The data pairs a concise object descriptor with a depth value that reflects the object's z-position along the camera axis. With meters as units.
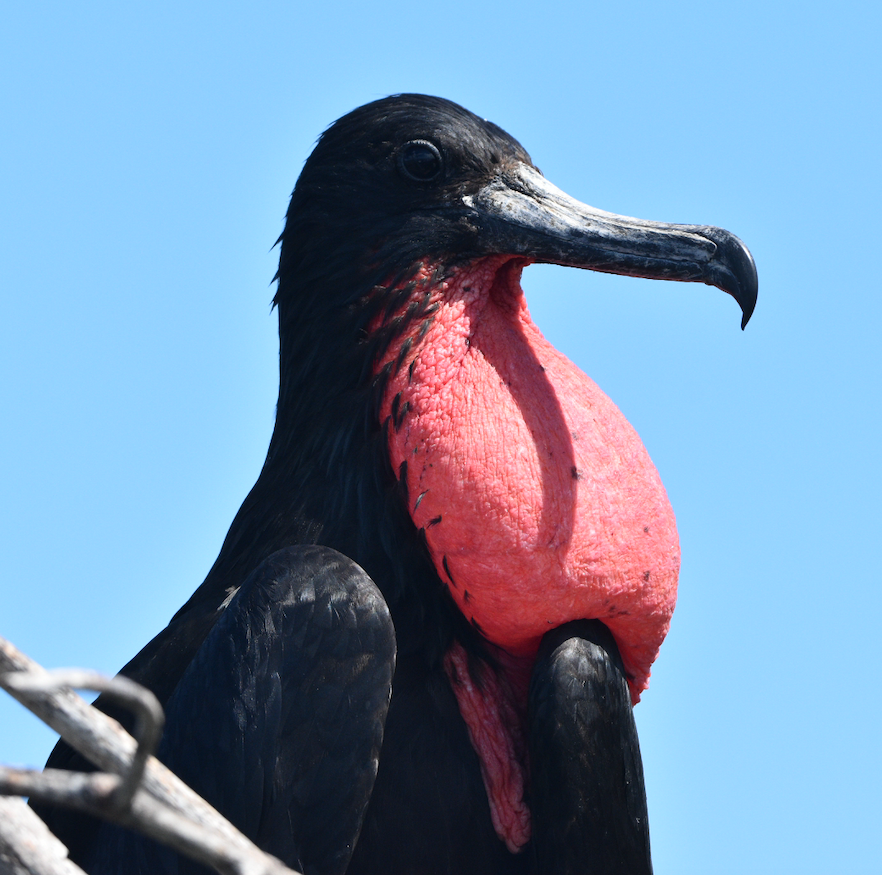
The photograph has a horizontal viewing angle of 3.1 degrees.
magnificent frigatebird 6.45
